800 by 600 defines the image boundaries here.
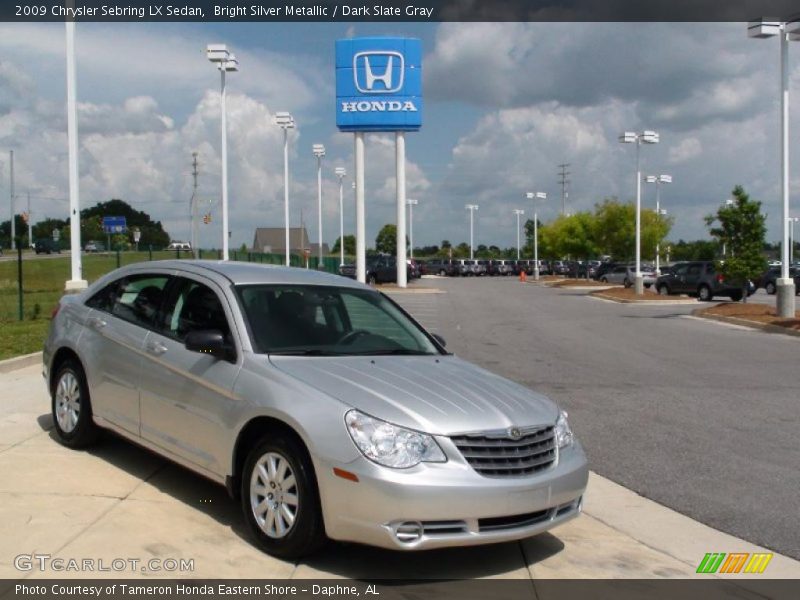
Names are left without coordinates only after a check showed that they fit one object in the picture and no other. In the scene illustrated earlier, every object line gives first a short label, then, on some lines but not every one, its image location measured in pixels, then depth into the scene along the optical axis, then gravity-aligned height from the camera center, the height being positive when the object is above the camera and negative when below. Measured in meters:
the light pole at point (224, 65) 29.19 +6.23
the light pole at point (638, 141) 40.72 +5.09
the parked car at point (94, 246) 52.83 +0.40
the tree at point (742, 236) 28.31 +0.45
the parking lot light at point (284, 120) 45.34 +6.60
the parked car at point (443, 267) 90.50 -1.56
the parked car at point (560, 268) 91.92 -1.74
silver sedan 4.83 -0.96
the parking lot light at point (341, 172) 68.12 +6.00
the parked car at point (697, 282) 37.97 -1.41
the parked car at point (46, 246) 56.56 +0.45
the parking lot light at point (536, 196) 75.56 +4.61
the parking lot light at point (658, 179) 53.97 +4.31
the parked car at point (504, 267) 94.75 -1.67
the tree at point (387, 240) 136.12 +1.79
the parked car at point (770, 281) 47.09 -1.63
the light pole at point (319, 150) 57.16 +6.43
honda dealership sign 44.81 +8.39
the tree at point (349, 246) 136.35 +0.90
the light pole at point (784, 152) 22.84 +2.70
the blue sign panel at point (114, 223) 46.64 +1.55
